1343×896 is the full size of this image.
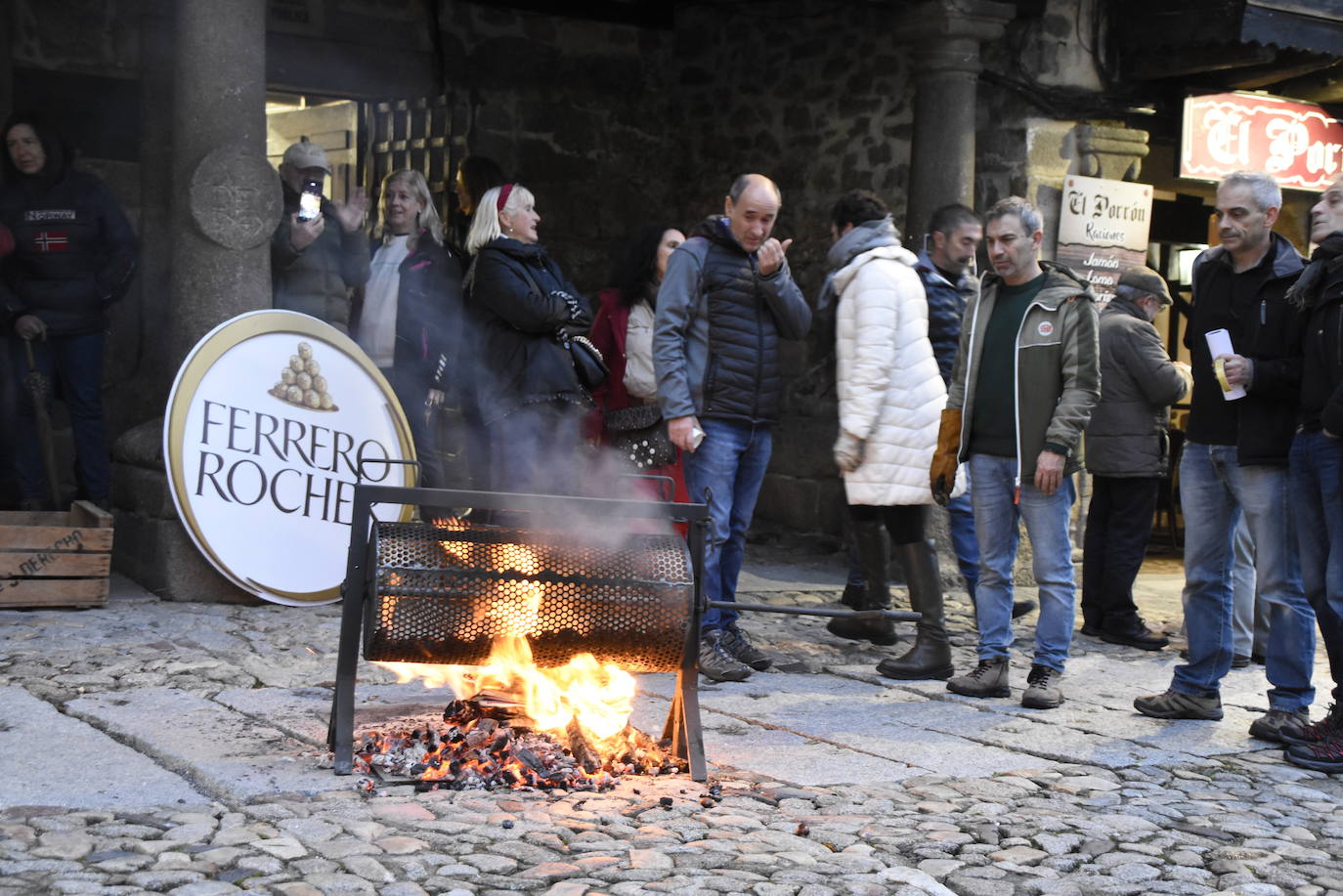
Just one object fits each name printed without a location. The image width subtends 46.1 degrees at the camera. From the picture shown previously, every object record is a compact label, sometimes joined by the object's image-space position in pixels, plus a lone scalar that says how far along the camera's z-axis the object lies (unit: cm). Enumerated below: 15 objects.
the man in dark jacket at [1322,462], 487
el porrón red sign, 955
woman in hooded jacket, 736
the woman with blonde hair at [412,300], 710
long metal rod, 421
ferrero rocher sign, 651
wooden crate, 622
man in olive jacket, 564
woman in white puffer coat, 606
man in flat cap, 741
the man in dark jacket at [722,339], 590
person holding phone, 734
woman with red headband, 614
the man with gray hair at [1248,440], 518
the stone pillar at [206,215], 665
